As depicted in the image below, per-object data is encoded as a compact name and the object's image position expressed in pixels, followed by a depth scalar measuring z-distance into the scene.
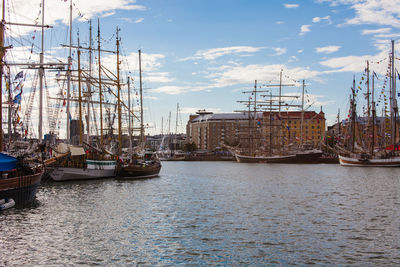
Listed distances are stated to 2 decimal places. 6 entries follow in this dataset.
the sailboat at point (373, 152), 109.69
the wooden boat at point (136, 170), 63.31
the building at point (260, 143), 161.43
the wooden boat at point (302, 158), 143.38
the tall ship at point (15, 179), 32.50
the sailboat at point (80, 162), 54.93
